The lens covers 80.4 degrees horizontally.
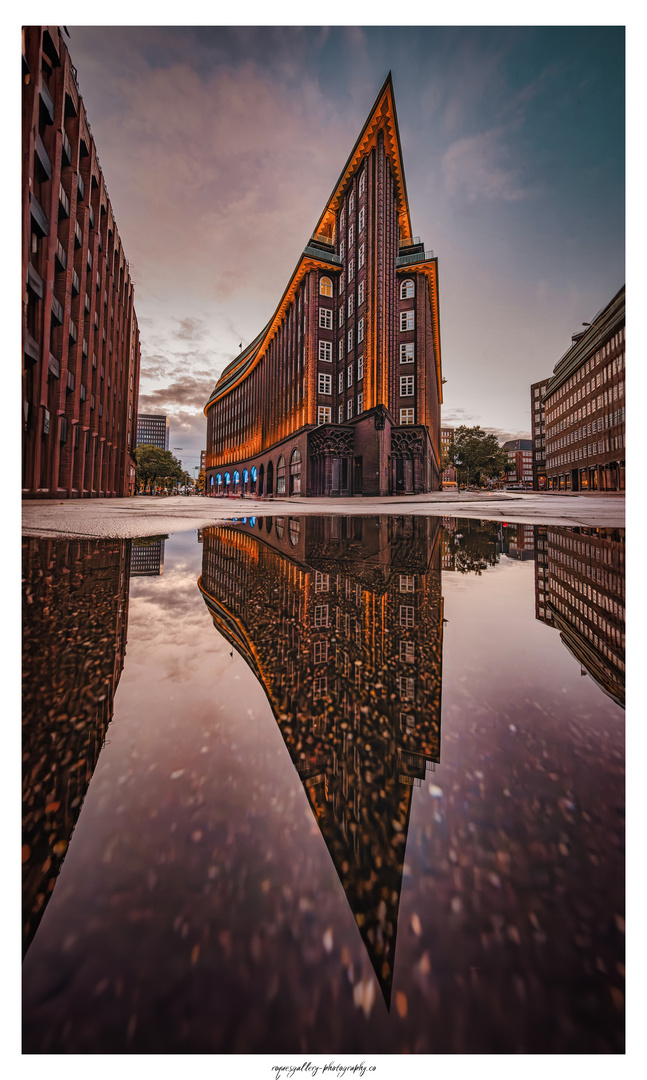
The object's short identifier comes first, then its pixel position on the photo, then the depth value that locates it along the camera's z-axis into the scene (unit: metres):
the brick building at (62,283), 18.19
